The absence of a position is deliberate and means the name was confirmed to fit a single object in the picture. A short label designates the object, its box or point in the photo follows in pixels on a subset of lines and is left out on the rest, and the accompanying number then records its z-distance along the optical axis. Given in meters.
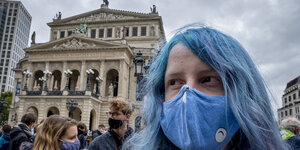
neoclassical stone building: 30.77
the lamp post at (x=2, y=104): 19.01
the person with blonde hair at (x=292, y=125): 4.68
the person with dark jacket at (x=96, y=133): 8.40
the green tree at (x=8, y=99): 60.62
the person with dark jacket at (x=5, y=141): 6.14
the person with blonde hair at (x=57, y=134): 3.21
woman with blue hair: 1.09
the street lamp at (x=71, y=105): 19.36
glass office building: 103.75
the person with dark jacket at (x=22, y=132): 5.15
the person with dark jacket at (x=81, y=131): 7.21
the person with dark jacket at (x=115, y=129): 3.57
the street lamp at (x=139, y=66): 11.18
